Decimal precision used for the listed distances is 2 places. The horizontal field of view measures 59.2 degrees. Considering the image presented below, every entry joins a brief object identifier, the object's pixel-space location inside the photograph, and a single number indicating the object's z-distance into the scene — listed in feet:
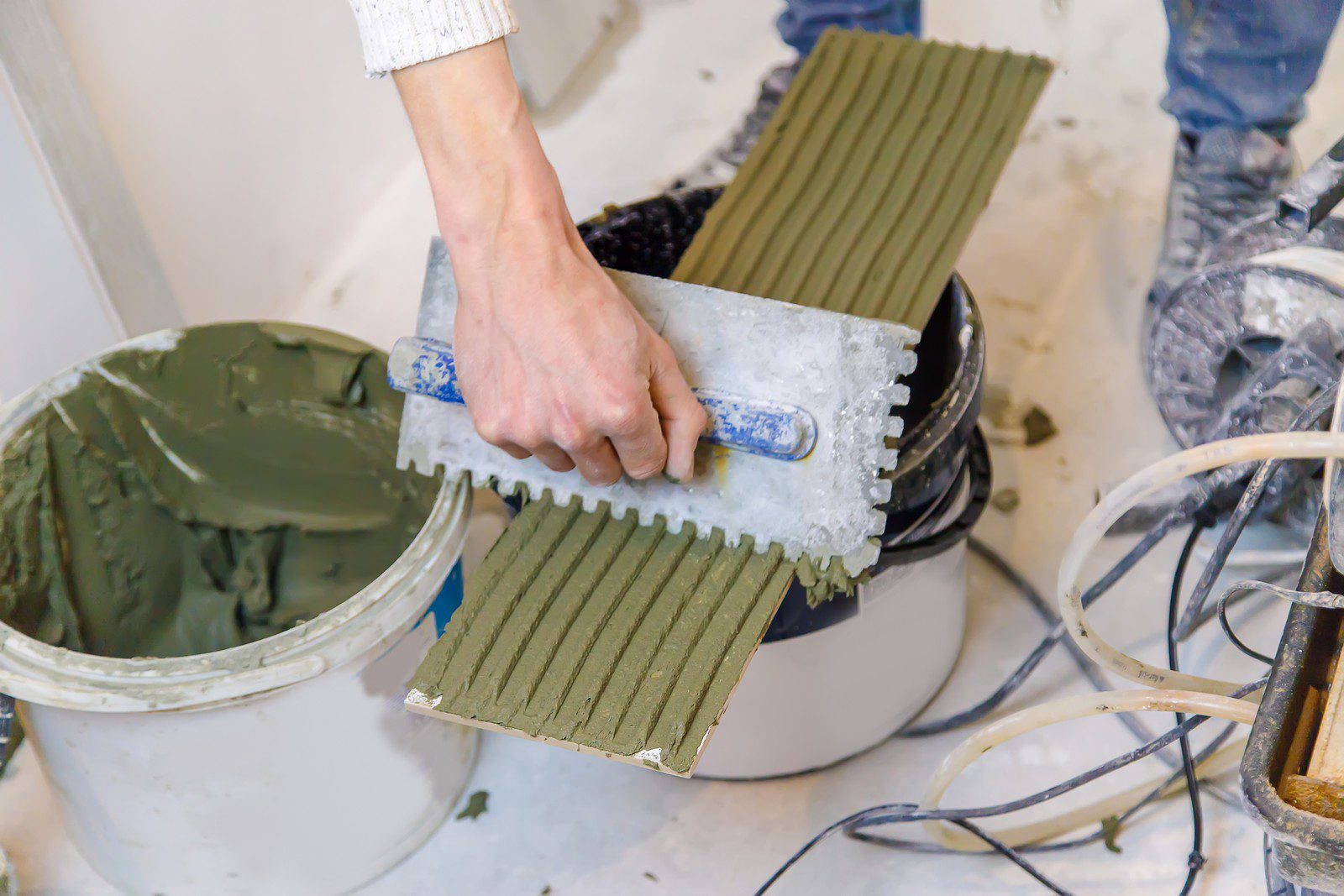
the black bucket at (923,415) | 3.67
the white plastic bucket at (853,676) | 3.99
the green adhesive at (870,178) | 3.92
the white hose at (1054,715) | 3.34
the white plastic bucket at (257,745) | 3.60
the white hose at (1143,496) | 2.81
